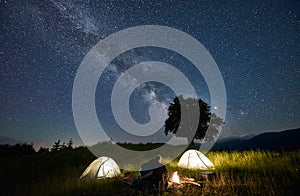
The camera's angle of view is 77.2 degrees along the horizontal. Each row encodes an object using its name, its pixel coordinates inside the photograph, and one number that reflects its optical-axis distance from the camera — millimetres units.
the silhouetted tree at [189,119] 37281
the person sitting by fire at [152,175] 7726
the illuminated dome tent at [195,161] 12044
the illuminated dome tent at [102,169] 10361
